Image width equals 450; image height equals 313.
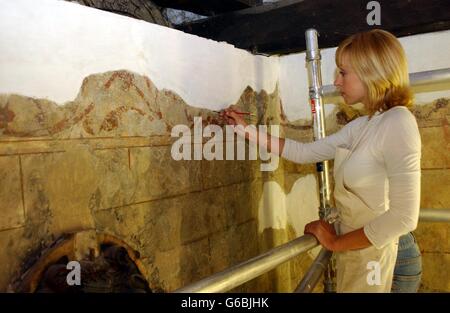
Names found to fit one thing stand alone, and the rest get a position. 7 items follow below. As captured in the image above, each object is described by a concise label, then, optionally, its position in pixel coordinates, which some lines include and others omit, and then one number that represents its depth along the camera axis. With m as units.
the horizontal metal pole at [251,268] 1.02
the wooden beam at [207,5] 2.57
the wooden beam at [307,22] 2.18
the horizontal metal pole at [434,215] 1.91
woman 1.28
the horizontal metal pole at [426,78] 1.89
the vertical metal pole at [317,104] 2.04
